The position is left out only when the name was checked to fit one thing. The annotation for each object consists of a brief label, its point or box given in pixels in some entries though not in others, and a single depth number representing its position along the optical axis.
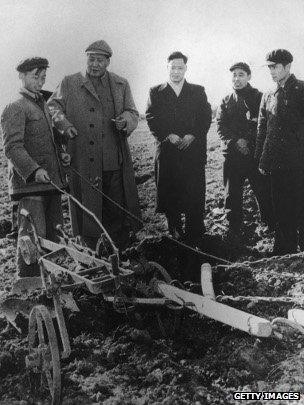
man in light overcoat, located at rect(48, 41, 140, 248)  4.89
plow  2.66
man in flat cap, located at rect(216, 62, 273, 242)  5.26
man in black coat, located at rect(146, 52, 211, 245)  5.14
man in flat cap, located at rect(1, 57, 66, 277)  4.09
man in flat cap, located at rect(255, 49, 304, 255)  4.49
